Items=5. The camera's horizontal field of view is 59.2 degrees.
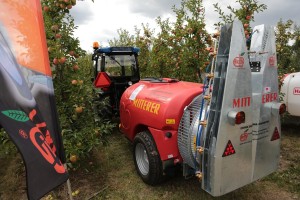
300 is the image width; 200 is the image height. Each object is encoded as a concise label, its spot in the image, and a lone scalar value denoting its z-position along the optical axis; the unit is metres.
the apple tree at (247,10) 5.32
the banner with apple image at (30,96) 1.88
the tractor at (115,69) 6.36
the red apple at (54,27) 3.96
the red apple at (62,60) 3.89
